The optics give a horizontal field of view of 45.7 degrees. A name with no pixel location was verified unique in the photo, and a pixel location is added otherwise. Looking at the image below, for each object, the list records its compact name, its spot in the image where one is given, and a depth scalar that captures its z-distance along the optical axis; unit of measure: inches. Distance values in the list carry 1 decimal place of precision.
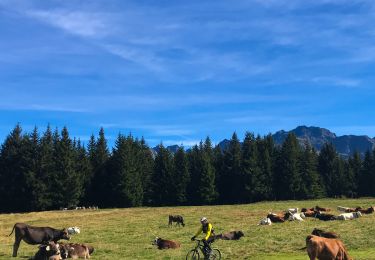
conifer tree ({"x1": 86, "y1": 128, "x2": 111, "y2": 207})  3946.9
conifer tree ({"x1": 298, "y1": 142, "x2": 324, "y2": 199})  4325.8
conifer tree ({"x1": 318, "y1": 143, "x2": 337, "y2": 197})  4720.2
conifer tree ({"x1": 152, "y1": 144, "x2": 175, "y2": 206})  4168.3
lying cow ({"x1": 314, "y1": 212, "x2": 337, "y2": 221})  1784.0
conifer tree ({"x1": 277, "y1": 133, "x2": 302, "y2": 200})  4284.0
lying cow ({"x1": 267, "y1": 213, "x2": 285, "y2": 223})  1730.9
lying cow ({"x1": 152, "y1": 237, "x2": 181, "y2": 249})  1162.0
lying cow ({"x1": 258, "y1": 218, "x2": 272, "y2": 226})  1659.7
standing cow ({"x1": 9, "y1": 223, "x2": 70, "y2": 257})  1141.4
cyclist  933.8
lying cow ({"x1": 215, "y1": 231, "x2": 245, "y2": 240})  1303.2
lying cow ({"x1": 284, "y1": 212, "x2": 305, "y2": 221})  1780.3
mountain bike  928.9
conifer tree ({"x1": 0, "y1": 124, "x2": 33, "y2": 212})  3479.3
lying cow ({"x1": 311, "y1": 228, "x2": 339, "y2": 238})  1175.9
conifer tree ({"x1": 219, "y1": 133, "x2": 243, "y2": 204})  4325.8
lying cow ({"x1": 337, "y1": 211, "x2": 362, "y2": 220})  1774.1
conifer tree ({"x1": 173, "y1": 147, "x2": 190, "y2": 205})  4136.3
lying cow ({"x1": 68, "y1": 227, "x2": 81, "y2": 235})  1619.3
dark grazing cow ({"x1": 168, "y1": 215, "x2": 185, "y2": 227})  1787.3
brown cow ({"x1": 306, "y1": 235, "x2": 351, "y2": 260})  794.2
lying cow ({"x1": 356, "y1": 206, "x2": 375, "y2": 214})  2032.5
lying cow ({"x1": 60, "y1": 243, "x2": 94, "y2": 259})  1037.8
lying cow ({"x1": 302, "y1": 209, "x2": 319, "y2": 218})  1951.0
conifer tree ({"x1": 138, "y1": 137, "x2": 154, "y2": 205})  4141.2
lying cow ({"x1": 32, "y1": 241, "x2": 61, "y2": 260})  998.4
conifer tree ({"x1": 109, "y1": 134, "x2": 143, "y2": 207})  3826.3
